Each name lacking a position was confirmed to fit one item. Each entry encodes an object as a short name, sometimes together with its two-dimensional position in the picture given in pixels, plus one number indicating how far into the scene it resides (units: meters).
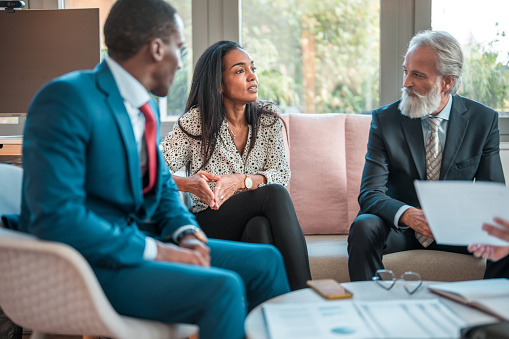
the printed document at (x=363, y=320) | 1.18
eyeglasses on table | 1.58
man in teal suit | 1.27
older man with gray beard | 2.37
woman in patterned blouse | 2.28
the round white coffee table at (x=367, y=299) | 1.27
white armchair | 1.20
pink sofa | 2.78
